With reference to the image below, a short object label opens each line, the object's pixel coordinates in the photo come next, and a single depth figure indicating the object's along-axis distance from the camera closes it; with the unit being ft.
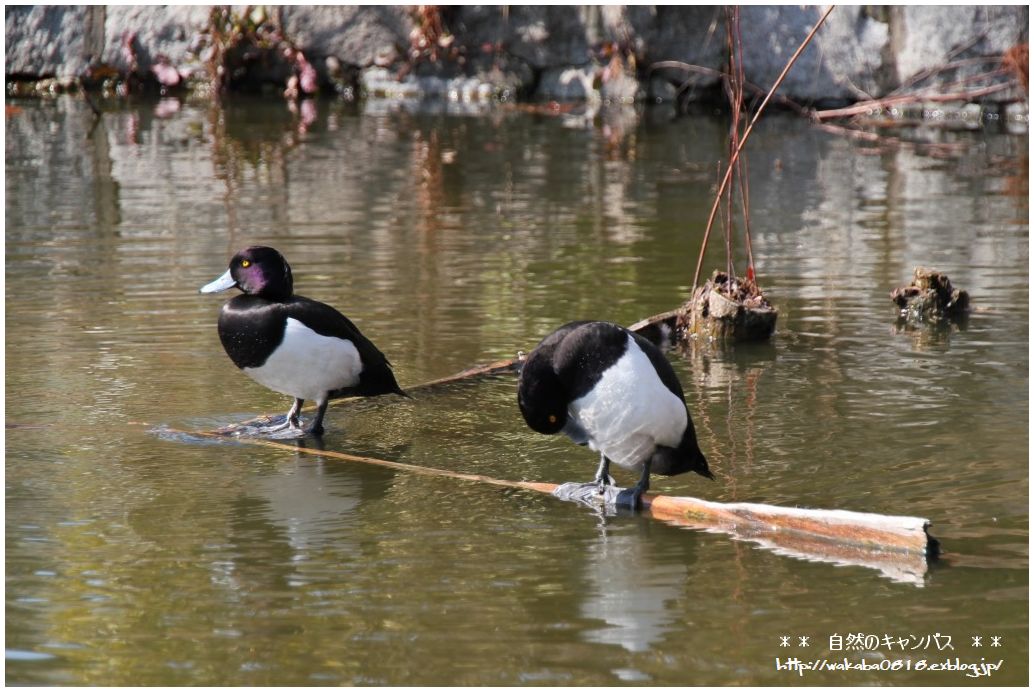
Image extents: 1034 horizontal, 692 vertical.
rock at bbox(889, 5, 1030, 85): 105.09
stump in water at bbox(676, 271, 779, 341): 48.83
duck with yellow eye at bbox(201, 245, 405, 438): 37.50
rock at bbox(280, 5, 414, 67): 120.98
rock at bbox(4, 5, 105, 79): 123.75
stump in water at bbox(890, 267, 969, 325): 50.67
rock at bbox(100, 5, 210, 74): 123.75
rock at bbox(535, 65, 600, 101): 121.80
